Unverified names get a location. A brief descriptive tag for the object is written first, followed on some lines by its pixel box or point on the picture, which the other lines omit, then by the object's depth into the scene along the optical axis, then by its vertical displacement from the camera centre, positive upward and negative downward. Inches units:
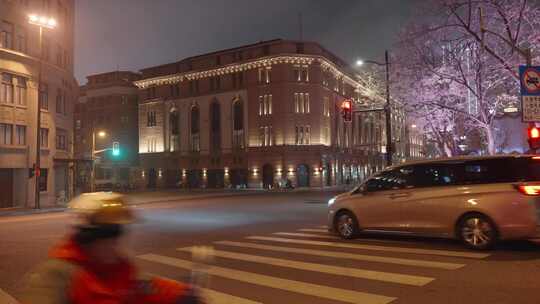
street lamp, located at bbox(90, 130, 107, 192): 1483.8 +14.2
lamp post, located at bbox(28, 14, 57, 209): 1082.7 +243.2
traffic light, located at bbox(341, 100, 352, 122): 978.7 +132.7
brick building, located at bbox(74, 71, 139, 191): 3176.7 +383.1
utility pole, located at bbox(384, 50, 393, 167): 974.4 +92.6
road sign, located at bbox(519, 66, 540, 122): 502.6 +83.1
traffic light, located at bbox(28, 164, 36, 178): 1160.1 +13.0
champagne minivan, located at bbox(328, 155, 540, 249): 368.8 -26.8
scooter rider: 102.9 -22.5
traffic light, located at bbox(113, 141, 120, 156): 1474.2 +80.2
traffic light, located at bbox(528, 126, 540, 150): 516.2 +34.6
